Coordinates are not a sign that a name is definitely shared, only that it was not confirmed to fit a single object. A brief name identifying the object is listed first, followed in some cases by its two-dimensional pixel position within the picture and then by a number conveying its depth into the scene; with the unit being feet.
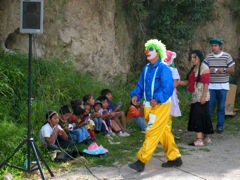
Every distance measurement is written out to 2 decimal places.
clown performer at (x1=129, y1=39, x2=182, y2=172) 28.12
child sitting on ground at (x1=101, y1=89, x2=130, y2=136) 38.75
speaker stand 26.80
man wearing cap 39.44
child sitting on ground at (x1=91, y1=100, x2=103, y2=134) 36.60
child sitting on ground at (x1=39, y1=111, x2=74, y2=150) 30.80
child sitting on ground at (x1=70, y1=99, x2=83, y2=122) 34.46
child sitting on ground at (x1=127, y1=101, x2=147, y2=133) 39.37
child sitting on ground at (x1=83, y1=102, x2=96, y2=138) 34.87
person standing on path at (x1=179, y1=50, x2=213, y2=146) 34.67
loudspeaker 26.82
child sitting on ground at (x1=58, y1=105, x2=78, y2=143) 32.89
